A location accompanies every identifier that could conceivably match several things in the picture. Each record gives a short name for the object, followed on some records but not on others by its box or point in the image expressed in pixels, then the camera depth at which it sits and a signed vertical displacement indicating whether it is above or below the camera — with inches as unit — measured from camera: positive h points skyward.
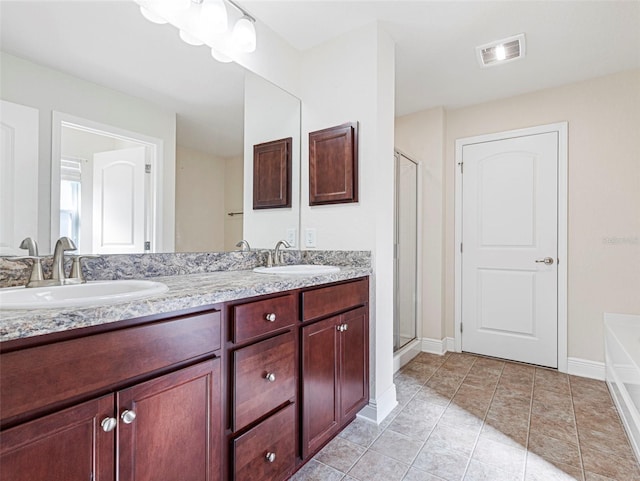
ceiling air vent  82.8 +50.4
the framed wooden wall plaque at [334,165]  76.9 +18.6
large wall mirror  43.4 +18.0
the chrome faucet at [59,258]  42.9 -2.2
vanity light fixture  57.2 +41.3
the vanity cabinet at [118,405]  25.6 -15.1
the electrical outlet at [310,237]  84.4 +1.2
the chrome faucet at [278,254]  81.0 -3.0
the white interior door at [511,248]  105.6 -2.1
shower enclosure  106.0 -2.9
